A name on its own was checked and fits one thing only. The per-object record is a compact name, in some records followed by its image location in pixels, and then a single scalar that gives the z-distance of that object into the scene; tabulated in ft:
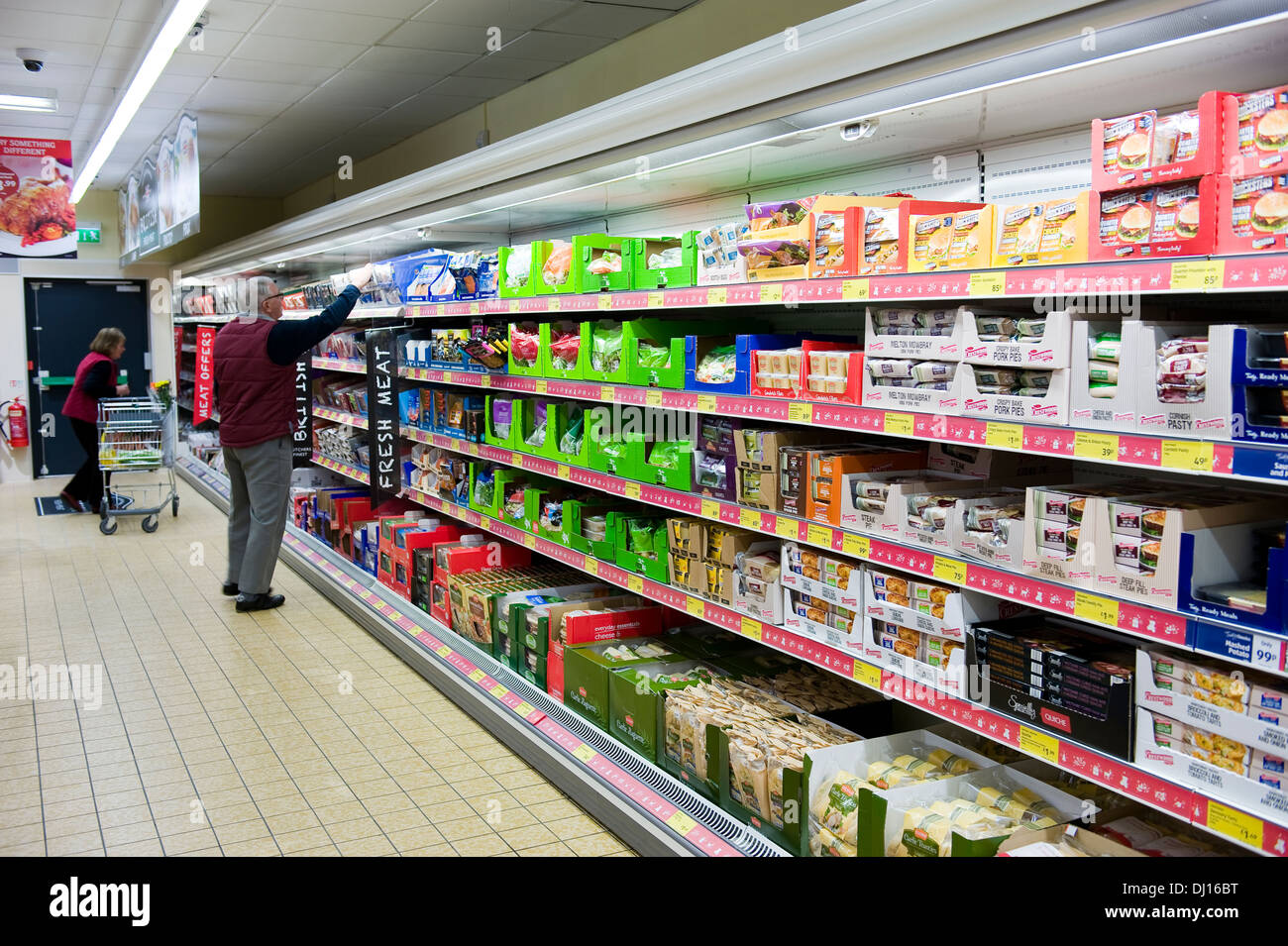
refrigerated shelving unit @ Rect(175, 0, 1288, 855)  6.46
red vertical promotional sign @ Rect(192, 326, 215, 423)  35.32
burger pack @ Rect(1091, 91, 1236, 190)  6.30
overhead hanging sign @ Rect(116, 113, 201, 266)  24.26
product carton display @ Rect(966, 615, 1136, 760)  7.06
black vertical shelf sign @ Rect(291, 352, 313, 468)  23.11
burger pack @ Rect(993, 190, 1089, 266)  7.19
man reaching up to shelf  20.53
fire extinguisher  41.57
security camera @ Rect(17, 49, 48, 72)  21.86
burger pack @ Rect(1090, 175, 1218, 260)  6.33
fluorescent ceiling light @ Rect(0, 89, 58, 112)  26.00
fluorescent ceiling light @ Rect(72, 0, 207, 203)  15.17
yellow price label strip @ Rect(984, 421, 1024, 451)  7.69
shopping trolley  30.17
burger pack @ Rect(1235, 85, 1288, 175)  6.03
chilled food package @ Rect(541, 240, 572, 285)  14.26
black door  43.16
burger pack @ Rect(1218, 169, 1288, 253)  5.99
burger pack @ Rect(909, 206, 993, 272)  7.93
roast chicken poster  26.53
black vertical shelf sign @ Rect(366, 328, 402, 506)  20.08
